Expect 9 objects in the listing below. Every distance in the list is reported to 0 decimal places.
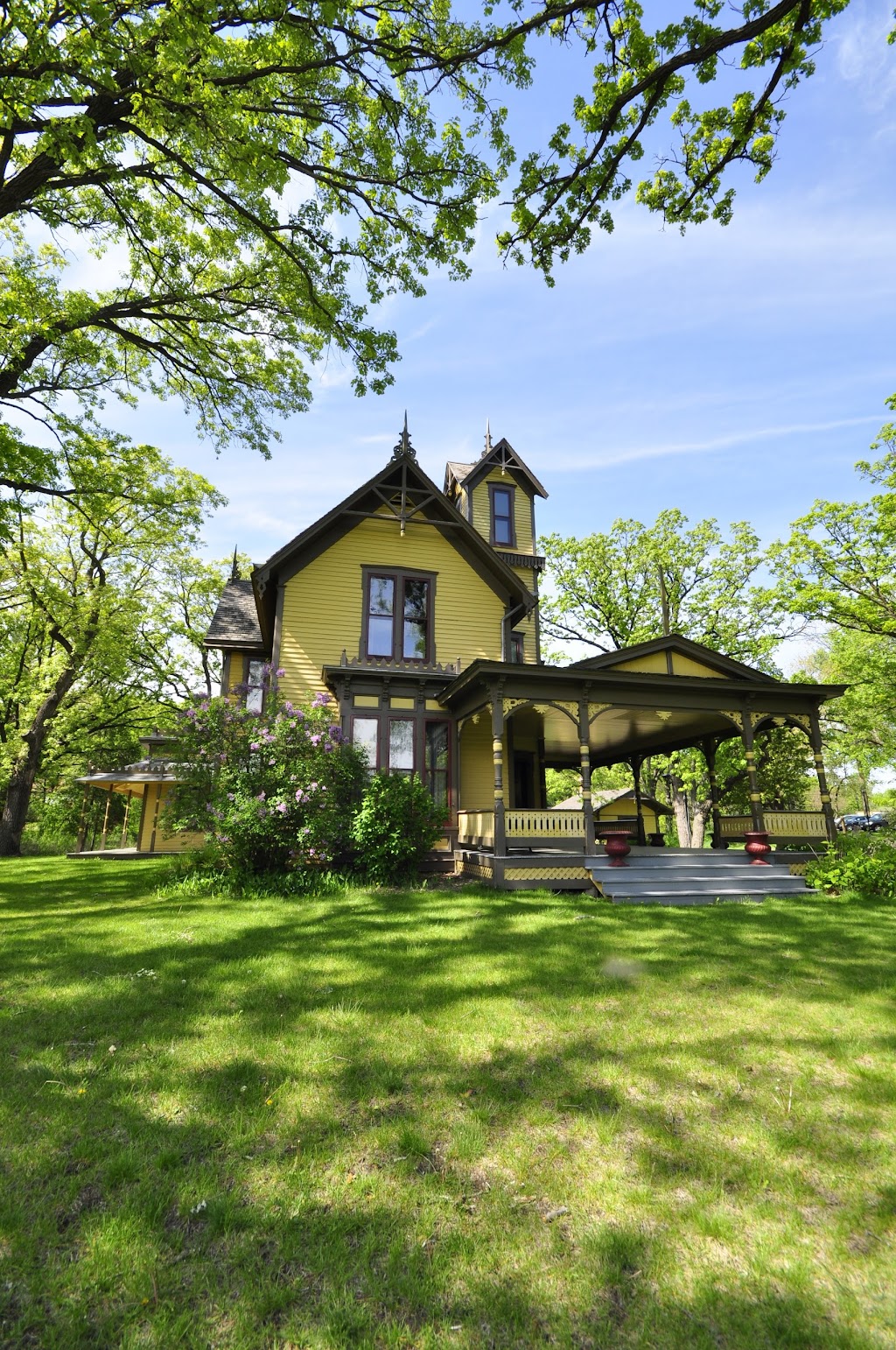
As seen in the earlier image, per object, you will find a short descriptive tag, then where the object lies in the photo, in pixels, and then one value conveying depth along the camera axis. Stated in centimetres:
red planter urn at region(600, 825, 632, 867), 1345
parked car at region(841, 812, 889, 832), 4534
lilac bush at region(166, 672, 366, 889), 1258
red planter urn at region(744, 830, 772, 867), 1443
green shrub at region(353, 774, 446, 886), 1309
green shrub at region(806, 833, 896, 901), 1272
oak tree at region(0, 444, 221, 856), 2258
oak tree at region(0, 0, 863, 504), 632
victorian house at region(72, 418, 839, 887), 1421
